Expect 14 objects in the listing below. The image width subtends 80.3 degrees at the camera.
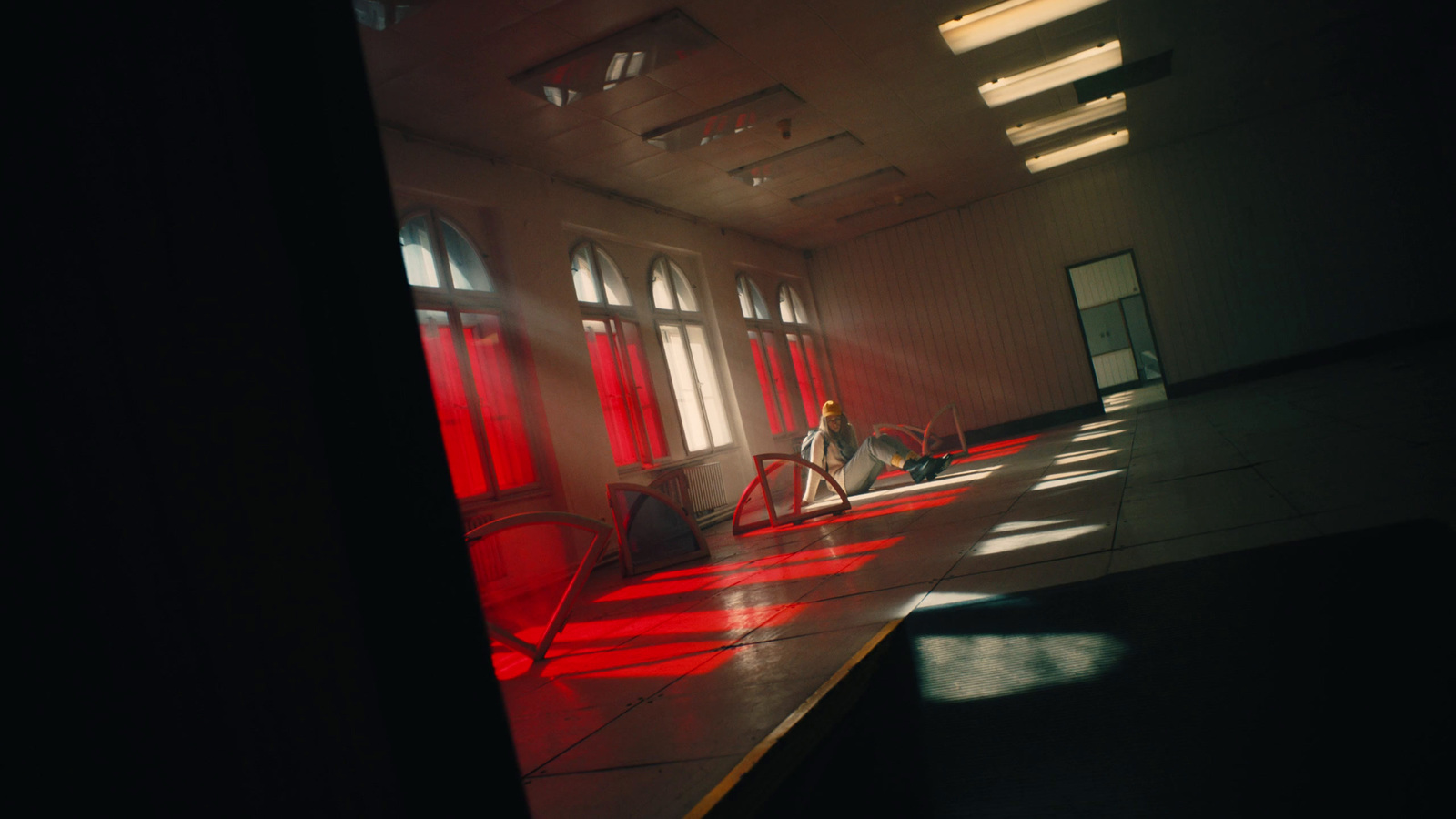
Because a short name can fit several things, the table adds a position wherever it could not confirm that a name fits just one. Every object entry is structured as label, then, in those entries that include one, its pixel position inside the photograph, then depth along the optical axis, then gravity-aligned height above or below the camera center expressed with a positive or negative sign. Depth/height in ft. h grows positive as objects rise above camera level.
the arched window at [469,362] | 21.93 +3.72
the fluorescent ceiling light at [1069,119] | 34.12 +9.64
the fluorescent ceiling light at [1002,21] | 23.17 +9.60
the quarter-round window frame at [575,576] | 13.46 -1.43
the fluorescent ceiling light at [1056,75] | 28.28 +9.63
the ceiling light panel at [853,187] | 36.68 +9.63
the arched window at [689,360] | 33.32 +3.63
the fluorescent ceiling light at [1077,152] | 39.86 +9.66
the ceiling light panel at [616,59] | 19.44 +9.41
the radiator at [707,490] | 31.17 -1.49
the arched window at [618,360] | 28.40 +3.63
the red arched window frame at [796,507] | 25.08 -2.31
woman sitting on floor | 28.09 -1.36
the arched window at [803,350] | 46.16 +4.10
